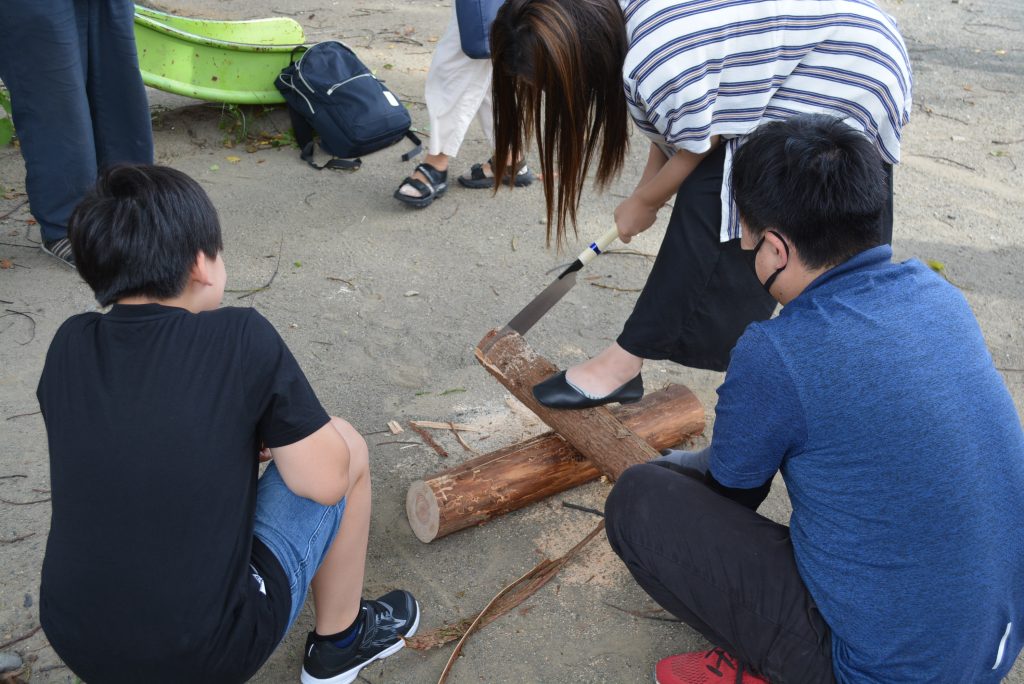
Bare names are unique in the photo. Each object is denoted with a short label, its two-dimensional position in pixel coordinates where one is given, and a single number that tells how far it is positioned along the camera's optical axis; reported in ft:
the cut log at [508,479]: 7.91
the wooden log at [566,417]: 7.97
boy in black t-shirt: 4.83
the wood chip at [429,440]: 9.18
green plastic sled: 14.83
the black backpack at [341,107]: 14.96
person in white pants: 13.30
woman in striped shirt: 6.70
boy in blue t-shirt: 4.90
